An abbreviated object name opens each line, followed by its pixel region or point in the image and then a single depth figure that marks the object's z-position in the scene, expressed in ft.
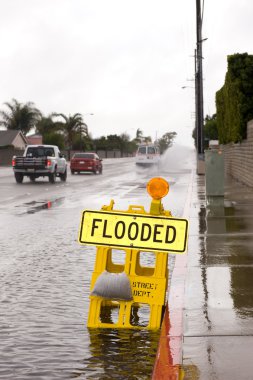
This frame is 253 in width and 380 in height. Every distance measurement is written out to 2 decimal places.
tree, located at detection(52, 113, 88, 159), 385.70
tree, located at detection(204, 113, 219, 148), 267.59
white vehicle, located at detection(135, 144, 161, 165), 204.44
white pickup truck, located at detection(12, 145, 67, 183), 121.70
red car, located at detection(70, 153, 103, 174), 171.01
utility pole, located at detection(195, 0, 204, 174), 138.21
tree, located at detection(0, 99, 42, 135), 361.96
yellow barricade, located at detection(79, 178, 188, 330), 21.04
